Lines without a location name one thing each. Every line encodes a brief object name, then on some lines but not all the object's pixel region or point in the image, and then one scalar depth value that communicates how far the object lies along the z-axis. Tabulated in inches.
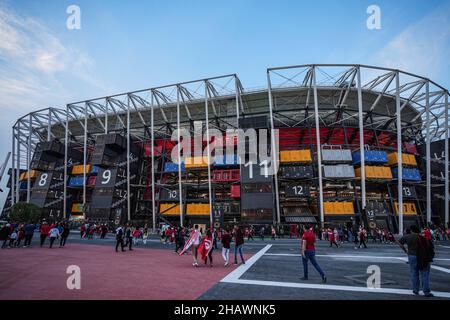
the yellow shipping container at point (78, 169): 2162.0
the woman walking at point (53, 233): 638.5
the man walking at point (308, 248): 296.0
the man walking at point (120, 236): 608.0
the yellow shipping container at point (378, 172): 1424.8
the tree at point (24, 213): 1679.4
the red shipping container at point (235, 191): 1555.1
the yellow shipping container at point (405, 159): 1525.6
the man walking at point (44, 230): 659.4
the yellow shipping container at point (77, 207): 2193.8
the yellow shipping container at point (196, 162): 1669.5
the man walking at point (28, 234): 662.9
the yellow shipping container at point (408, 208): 1460.0
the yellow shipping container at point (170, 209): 1719.7
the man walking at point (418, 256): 227.9
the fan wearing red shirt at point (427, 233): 582.8
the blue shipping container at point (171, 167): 1776.6
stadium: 1424.7
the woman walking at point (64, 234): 679.1
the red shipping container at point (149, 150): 1977.1
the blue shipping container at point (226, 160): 1617.9
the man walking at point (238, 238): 418.8
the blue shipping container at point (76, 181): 2081.7
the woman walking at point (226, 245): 415.5
